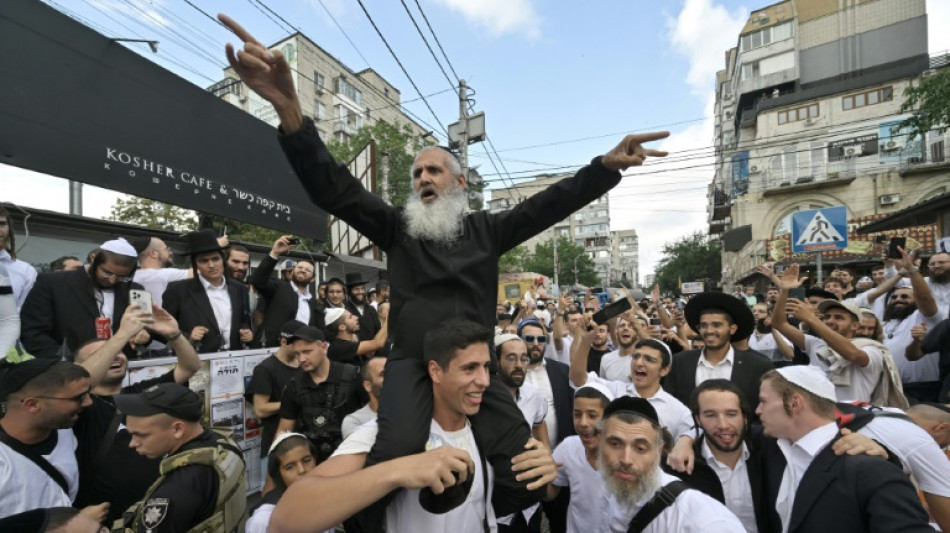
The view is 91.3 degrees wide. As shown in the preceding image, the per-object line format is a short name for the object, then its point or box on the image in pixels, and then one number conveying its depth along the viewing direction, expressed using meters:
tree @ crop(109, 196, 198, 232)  16.27
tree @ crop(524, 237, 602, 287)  62.62
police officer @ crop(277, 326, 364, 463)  4.27
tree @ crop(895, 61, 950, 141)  13.59
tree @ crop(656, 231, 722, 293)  57.78
